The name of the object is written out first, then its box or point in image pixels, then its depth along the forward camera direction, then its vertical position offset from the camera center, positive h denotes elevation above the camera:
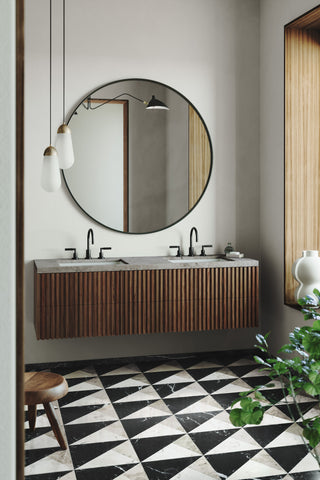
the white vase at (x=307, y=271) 3.54 -0.21
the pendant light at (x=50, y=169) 2.90 +0.42
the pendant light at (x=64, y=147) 2.83 +0.54
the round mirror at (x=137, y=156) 3.94 +0.69
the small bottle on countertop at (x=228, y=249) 4.16 -0.06
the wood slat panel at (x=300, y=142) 3.83 +0.76
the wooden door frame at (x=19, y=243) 0.72 +0.00
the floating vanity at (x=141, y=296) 3.54 -0.39
